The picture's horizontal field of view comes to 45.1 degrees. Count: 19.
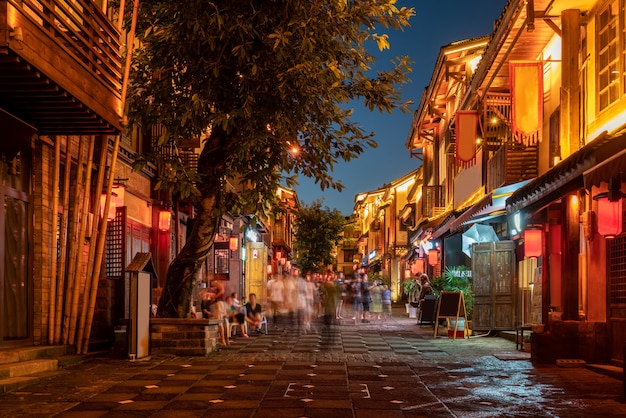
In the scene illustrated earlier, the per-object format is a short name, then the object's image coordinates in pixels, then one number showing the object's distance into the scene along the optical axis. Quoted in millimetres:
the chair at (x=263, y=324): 22312
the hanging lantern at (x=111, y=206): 17508
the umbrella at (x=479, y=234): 21906
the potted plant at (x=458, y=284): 21750
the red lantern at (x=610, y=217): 11602
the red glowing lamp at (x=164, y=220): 22984
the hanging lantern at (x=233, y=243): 31344
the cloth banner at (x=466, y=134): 22422
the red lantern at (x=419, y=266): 38531
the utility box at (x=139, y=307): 13961
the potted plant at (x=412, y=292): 33188
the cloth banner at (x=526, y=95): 16203
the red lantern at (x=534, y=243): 17109
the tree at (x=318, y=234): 66375
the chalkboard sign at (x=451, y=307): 20875
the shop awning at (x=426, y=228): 32356
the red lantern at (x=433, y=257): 32812
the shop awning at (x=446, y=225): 25280
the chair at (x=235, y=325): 21264
